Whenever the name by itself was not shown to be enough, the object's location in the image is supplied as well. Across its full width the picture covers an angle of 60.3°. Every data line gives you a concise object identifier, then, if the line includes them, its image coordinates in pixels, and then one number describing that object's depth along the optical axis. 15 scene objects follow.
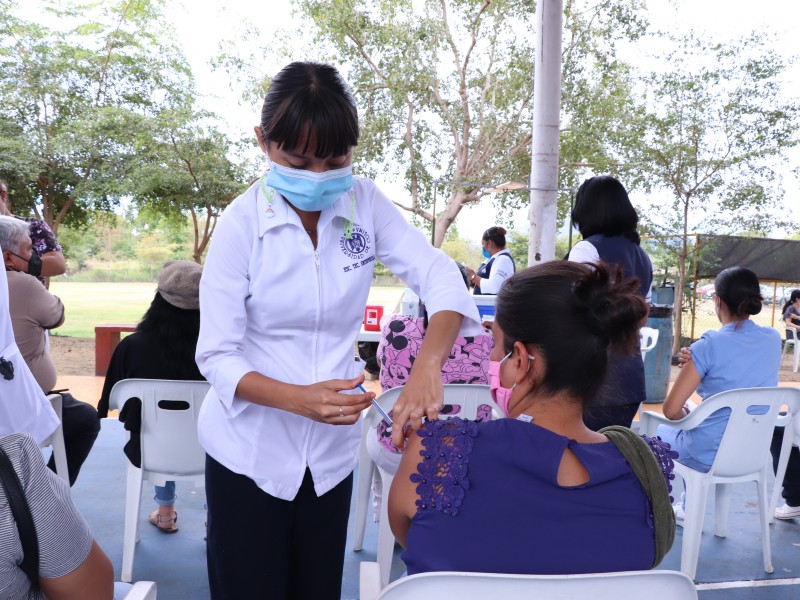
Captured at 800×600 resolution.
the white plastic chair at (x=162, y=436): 2.62
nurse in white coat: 1.21
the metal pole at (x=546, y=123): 5.63
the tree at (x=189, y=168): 10.05
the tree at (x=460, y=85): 10.62
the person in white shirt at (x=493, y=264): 6.80
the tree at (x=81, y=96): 9.86
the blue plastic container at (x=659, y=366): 6.14
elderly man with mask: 3.10
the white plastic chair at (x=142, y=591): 1.18
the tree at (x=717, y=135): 9.53
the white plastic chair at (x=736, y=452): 2.71
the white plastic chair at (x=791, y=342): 8.79
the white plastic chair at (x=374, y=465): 2.56
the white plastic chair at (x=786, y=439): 3.09
